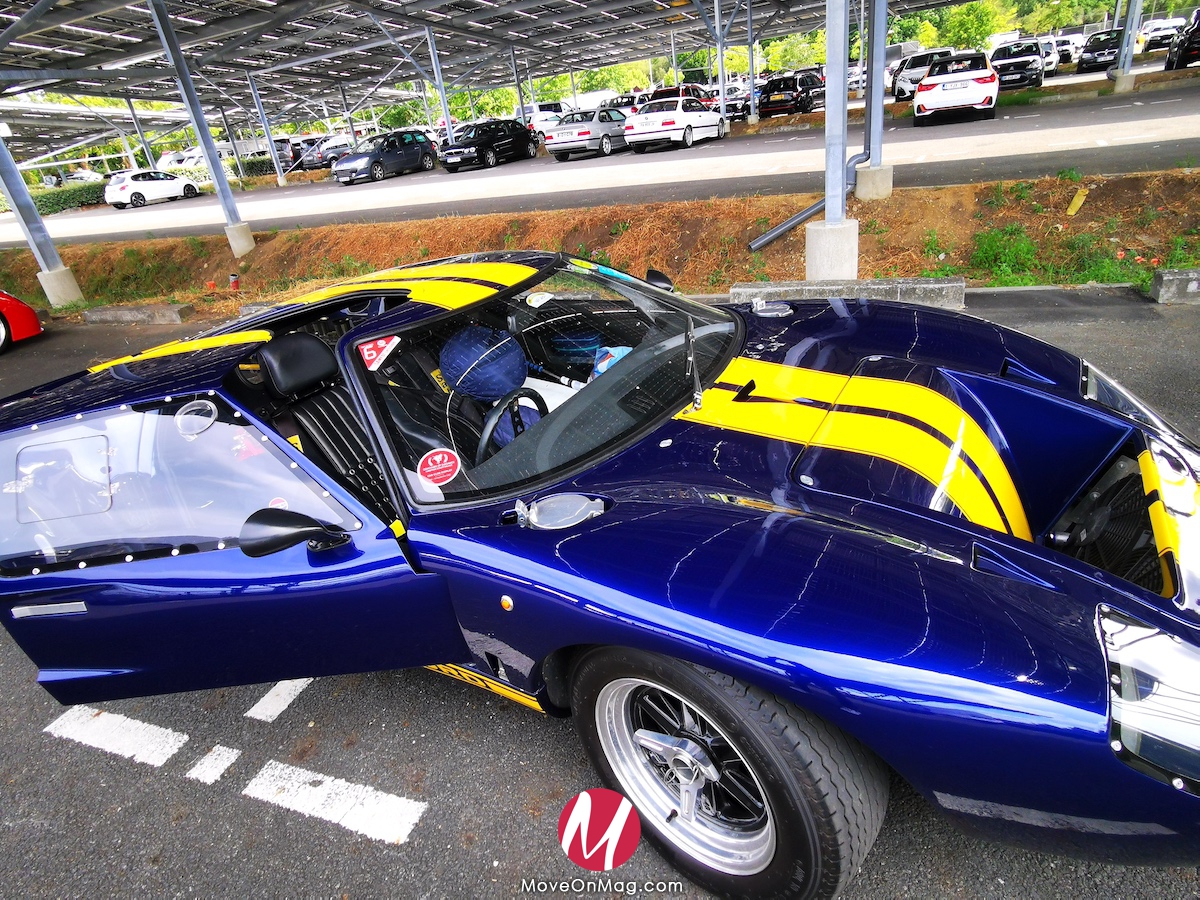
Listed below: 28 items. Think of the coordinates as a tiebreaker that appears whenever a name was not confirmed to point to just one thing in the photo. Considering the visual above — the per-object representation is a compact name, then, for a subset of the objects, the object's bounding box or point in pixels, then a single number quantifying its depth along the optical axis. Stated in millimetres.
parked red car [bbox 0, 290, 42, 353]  8102
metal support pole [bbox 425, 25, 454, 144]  19688
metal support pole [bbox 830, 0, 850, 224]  5066
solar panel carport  9805
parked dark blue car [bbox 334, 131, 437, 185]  19938
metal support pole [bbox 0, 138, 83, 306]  9430
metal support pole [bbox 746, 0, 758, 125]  21594
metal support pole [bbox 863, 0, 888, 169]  6398
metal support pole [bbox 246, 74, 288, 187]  24922
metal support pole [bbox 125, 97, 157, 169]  29750
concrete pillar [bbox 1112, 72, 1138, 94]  14898
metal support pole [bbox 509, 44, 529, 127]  26703
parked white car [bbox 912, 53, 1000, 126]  13336
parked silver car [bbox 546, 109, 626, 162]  17922
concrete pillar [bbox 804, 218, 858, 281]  5680
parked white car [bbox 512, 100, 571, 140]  25481
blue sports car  1292
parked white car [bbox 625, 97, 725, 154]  17203
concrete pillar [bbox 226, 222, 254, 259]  10938
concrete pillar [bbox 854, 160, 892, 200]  7148
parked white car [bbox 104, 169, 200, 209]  25609
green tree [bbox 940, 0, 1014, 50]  38781
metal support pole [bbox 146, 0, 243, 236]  9859
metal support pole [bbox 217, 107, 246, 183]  28788
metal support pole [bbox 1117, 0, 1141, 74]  14273
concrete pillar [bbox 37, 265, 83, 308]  10133
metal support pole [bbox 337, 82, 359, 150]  29188
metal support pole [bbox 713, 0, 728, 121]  18750
